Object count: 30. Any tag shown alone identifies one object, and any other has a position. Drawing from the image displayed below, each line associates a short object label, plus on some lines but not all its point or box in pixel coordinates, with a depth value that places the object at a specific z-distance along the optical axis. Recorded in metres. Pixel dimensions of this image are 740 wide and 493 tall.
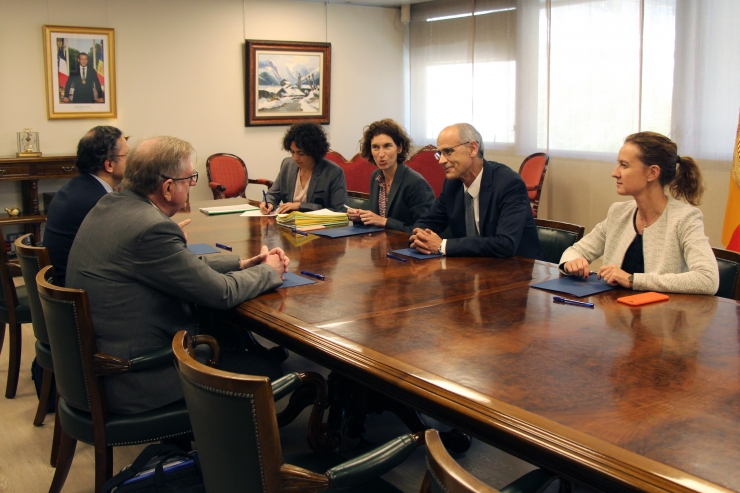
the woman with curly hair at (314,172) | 4.64
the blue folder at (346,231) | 3.66
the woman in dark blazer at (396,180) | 4.15
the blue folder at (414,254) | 3.05
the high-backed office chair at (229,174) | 7.18
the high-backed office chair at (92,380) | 2.13
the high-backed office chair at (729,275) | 2.53
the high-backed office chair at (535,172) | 6.48
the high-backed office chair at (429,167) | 7.00
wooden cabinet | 5.95
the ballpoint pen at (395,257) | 3.03
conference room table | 1.31
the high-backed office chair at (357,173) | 7.04
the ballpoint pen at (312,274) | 2.70
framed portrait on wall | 6.34
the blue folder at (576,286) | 2.42
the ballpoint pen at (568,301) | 2.26
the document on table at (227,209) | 4.58
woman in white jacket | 2.41
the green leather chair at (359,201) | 4.71
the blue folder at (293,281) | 2.60
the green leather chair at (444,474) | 0.98
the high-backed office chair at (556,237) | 3.19
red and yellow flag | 4.52
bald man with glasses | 3.06
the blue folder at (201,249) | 3.23
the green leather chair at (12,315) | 3.41
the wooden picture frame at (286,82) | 7.51
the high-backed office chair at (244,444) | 1.39
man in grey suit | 2.21
